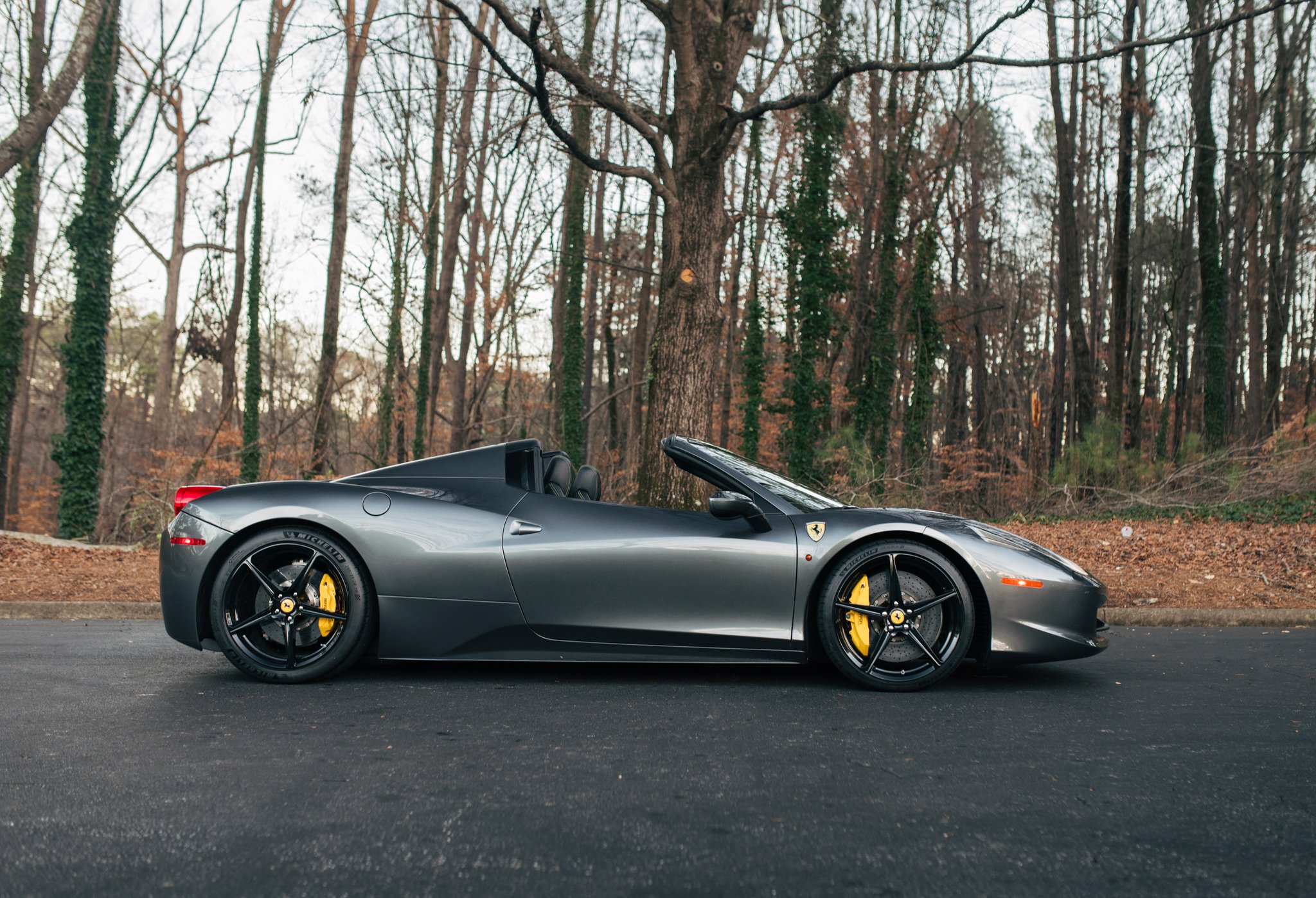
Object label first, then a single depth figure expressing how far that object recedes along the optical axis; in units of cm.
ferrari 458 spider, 438
